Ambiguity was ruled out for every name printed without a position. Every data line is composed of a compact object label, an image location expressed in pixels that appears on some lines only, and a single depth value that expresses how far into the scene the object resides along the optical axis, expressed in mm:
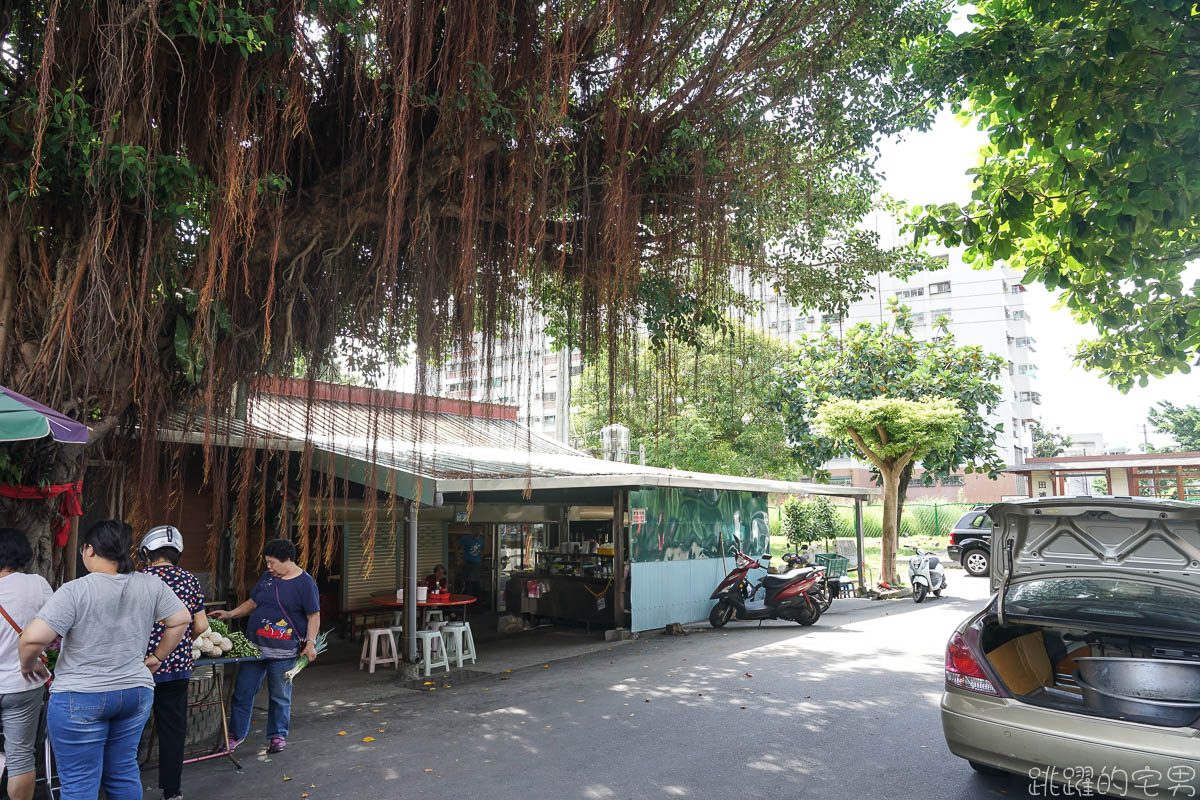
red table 9070
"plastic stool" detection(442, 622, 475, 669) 8656
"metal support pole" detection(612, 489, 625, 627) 11008
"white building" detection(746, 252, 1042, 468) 41875
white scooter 14477
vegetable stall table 5025
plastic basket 14883
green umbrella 3818
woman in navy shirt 5359
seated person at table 10186
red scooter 11398
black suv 19844
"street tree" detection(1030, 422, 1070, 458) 51781
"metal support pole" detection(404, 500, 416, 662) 8148
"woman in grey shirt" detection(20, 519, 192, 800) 3318
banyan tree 4766
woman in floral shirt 4309
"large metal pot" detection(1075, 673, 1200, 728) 3590
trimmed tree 15648
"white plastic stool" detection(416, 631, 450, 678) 8203
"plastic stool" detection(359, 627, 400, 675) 8722
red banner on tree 4914
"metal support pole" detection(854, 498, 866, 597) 16328
